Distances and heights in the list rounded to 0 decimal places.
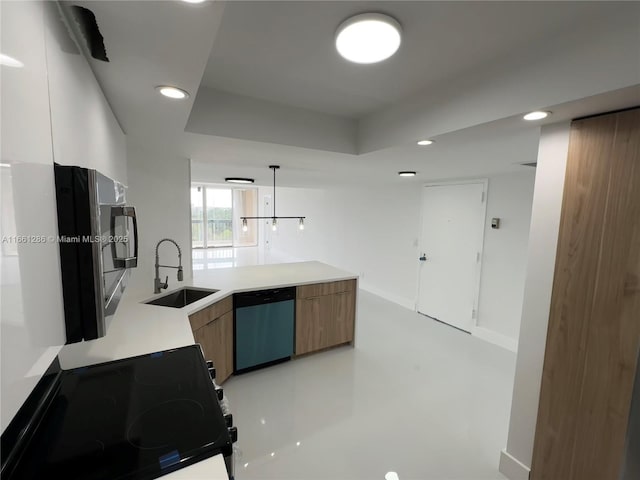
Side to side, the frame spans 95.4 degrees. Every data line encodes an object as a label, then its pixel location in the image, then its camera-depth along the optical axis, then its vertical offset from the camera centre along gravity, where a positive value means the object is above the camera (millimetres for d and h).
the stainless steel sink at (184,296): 2629 -802
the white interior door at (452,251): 3971 -505
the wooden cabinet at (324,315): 3146 -1143
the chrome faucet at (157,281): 2501 -618
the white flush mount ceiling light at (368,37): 1107 +713
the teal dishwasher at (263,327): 2785 -1148
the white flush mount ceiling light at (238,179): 5138 +570
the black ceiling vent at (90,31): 809 +534
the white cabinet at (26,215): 510 -21
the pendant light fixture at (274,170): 3385 +531
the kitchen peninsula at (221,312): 1516 -731
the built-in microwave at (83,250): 737 -115
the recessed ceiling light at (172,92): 1274 +526
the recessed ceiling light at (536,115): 1378 +507
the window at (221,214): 10523 -141
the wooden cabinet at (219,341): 2285 -1110
